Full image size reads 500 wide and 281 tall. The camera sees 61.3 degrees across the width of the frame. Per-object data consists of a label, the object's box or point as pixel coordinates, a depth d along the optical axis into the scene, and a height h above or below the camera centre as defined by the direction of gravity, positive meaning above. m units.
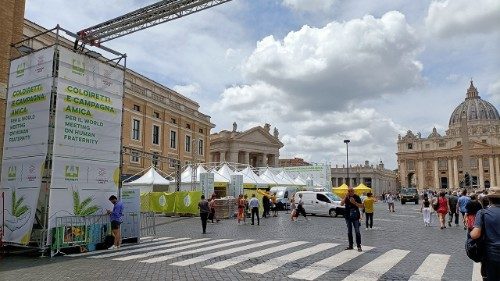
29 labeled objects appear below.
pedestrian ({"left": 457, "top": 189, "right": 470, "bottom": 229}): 17.86 -0.43
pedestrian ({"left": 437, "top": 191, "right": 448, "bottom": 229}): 19.95 -0.77
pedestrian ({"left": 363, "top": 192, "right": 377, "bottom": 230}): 19.59 -0.77
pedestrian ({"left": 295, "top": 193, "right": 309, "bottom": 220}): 25.77 -1.15
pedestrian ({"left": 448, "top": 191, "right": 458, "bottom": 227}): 21.43 -0.79
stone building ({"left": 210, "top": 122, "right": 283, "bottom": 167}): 80.56 +8.50
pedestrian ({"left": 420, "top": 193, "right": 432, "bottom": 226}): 21.02 -1.07
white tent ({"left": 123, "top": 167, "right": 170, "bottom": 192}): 33.12 +0.59
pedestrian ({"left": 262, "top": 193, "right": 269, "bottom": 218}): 28.45 -1.01
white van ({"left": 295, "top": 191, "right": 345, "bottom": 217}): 29.69 -0.90
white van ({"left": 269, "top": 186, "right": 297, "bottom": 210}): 38.59 -0.46
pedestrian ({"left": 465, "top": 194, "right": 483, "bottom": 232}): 13.83 -0.57
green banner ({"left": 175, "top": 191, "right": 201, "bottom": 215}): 29.28 -0.85
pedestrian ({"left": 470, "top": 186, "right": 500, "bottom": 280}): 4.91 -0.51
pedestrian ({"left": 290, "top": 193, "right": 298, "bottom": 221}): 25.83 -1.51
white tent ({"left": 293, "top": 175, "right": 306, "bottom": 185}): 43.84 +1.10
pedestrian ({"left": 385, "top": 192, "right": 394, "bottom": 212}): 36.79 -1.09
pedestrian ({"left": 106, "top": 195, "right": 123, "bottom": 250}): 12.78 -0.87
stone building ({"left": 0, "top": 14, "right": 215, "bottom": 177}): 42.59 +7.56
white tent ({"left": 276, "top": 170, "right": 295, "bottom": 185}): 40.91 +1.14
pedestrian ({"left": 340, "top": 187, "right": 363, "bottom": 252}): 11.90 -0.64
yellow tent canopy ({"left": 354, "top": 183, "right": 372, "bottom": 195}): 48.28 +0.15
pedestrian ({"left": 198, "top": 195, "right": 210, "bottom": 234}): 18.00 -0.91
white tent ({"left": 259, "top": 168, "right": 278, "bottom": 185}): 38.82 +1.21
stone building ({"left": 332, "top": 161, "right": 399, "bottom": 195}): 127.94 +4.39
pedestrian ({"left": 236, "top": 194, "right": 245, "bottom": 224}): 23.39 -0.95
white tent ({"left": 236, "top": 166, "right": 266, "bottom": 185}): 35.94 +1.07
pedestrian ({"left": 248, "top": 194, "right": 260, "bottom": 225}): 22.48 -0.85
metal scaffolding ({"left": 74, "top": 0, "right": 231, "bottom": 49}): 23.06 +10.24
